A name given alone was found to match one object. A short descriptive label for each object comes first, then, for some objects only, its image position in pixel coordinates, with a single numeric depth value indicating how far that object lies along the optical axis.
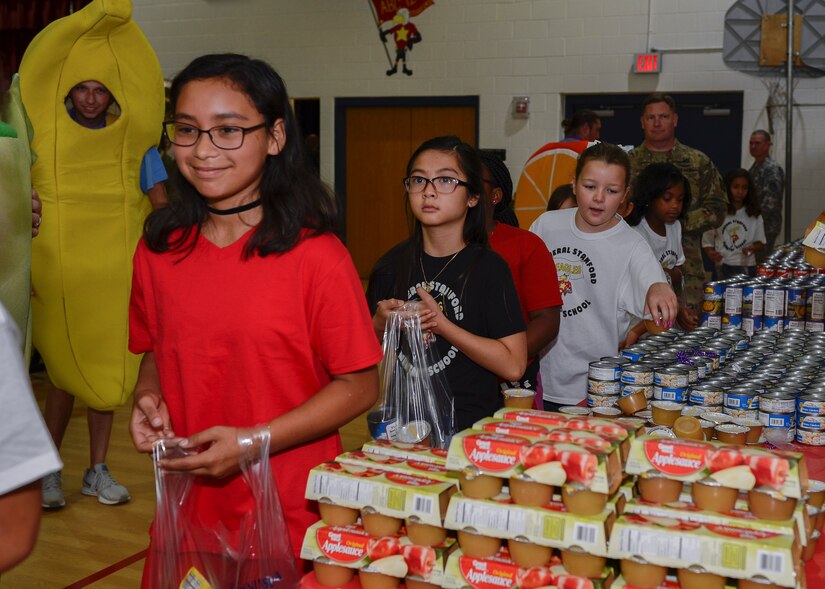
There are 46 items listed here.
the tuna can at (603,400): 2.14
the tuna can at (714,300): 3.22
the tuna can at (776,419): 2.03
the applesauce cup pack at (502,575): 1.23
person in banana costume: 3.37
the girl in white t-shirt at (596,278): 2.90
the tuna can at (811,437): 2.05
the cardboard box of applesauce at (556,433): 1.29
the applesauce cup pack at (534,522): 1.21
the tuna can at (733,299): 3.18
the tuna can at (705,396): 2.08
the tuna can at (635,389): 2.13
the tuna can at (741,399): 2.04
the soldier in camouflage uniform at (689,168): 5.15
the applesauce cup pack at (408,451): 1.45
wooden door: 9.74
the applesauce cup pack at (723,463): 1.24
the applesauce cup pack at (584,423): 1.36
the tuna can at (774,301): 3.18
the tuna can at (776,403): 2.02
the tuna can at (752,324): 3.19
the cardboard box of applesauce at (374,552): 1.28
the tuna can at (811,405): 2.04
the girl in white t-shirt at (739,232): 7.13
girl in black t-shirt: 2.04
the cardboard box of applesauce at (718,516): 1.21
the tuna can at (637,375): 2.12
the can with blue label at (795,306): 3.24
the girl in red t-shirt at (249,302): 1.43
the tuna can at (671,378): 2.09
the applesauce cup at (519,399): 1.83
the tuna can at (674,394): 2.09
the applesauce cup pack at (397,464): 1.36
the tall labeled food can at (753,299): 3.18
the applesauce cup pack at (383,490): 1.28
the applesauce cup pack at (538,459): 1.22
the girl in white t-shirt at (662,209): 4.20
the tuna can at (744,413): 2.03
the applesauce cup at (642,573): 1.21
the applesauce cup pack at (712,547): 1.14
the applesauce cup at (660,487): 1.29
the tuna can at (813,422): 2.04
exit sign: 8.47
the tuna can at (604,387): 2.14
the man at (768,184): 7.75
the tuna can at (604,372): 2.14
